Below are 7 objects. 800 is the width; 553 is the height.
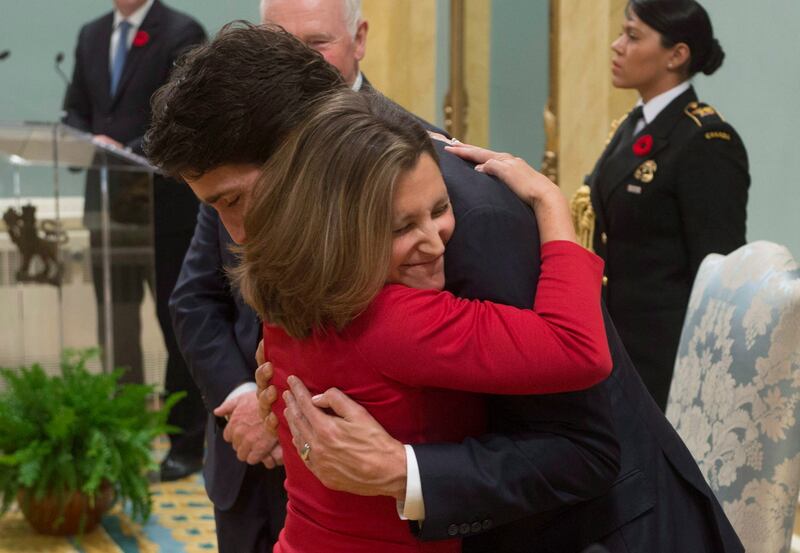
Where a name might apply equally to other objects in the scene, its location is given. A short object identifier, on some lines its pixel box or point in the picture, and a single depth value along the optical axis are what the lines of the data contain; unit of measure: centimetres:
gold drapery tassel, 393
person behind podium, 477
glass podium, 470
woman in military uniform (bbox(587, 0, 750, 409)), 351
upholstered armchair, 190
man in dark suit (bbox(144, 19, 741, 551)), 135
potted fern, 400
